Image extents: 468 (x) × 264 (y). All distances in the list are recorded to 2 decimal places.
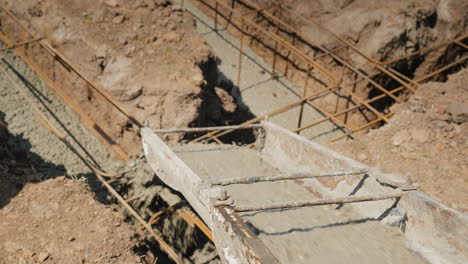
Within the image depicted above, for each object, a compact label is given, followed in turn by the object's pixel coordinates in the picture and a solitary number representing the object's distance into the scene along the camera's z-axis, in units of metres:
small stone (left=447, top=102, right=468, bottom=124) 6.73
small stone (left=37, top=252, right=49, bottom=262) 4.24
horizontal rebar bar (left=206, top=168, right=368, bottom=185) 3.93
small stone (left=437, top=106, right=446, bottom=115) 7.28
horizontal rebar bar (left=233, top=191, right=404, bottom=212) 3.53
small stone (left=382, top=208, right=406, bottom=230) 4.34
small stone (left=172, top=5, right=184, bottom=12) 8.50
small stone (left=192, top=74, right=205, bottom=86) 7.30
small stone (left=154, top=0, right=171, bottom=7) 8.41
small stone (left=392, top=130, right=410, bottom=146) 6.91
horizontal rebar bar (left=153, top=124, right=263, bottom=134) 5.82
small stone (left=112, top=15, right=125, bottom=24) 7.92
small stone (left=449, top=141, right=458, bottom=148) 6.44
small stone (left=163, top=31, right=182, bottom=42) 7.87
